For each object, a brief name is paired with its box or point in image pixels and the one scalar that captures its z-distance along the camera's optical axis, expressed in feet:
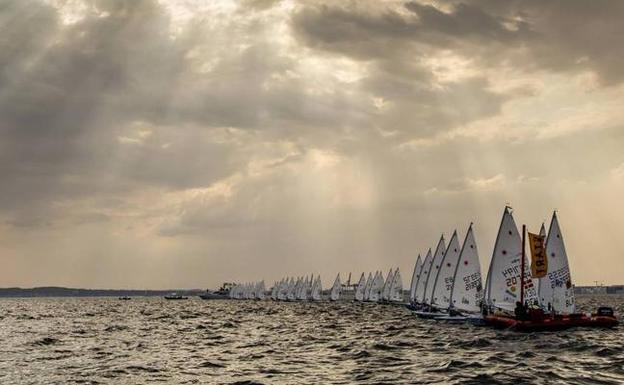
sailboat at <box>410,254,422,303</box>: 374.43
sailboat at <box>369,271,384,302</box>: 603.26
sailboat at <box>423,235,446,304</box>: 273.54
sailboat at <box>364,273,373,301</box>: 625.33
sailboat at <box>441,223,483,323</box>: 213.87
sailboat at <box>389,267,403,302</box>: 546.26
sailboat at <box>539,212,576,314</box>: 188.14
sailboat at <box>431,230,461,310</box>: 236.22
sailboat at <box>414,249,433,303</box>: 332.08
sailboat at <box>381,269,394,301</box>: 558.97
